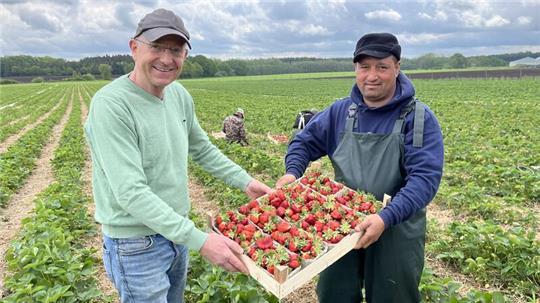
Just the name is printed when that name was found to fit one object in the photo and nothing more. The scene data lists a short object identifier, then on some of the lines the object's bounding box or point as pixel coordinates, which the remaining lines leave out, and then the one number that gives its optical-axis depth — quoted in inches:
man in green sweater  83.9
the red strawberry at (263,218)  103.7
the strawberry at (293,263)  88.0
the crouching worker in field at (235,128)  482.3
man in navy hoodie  104.1
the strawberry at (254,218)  104.6
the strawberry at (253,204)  111.7
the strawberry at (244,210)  110.8
